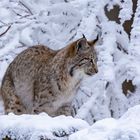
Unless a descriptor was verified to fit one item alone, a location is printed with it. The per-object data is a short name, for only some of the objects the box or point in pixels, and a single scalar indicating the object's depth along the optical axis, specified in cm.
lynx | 1344
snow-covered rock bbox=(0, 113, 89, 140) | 802
